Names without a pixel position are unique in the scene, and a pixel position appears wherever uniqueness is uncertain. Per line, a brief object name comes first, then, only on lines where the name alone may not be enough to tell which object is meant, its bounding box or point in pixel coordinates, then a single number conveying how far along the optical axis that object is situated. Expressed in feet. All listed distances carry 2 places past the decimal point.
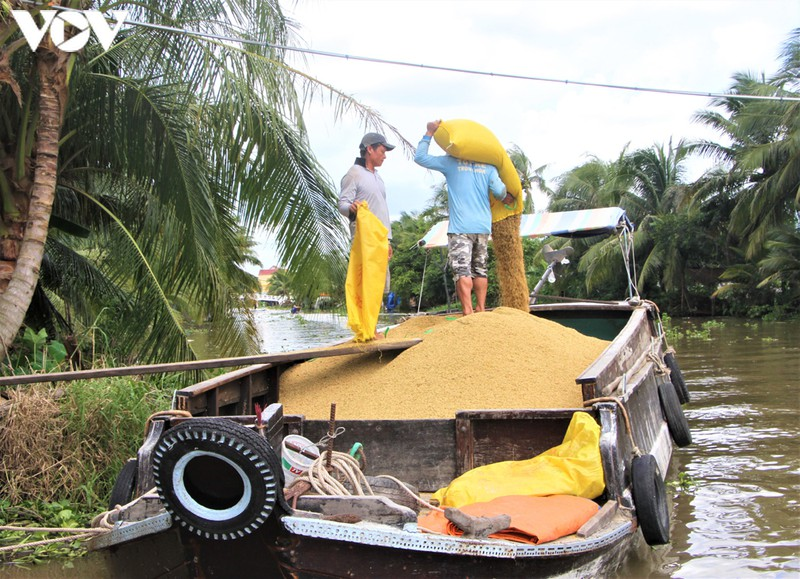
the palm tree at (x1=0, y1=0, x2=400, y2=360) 20.79
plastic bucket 11.31
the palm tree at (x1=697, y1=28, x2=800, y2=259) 66.03
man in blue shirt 20.54
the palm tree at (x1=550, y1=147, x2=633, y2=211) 95.86
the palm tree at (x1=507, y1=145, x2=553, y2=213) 115.96
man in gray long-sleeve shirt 18.93
